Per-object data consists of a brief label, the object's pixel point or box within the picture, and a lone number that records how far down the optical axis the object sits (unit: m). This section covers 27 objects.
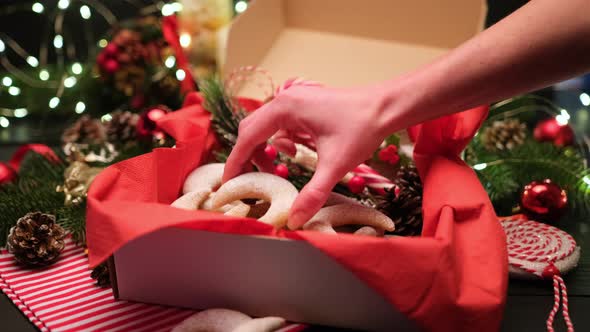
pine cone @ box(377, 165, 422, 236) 0.80
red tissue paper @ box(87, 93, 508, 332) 0.60
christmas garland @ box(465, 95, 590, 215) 1.02
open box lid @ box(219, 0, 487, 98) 1.25
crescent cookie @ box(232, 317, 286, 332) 0.63
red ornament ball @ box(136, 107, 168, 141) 1.15
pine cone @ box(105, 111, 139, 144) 1.20
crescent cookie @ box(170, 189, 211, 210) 0.75
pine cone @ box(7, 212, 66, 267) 0.83
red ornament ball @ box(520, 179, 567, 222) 0.93
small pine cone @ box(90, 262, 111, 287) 0.78
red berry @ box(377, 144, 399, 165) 0.96
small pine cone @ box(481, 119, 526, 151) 1.19
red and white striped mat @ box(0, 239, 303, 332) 0.70
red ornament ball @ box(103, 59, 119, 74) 1.38
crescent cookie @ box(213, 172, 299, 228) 0.74
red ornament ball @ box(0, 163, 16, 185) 1.03
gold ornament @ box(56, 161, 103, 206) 0.94
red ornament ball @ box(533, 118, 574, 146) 1.22
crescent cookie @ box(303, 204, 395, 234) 0.72
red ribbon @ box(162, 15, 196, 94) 1.17
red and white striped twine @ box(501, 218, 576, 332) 0.75
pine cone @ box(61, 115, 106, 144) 1.25
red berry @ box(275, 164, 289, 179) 0.89
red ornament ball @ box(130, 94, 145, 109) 1.40
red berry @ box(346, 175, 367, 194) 0.88
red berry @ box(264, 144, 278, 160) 0.87
